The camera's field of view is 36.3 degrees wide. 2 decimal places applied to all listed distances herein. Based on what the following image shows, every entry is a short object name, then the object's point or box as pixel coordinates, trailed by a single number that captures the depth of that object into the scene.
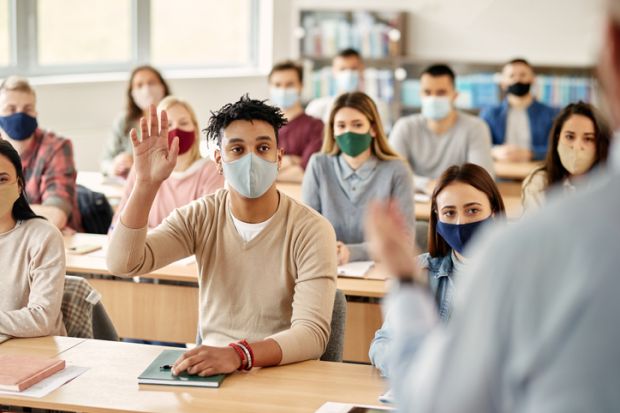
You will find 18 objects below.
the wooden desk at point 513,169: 6.11
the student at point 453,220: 2.71
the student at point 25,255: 2.89
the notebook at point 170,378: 2.38
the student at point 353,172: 4.27
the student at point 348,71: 7.55
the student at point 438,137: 5.67
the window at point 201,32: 8.61
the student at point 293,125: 5.90
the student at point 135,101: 6.25
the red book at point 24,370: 2.34
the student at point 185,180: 4.33
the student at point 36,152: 4.56
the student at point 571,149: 4.30
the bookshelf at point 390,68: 8.48
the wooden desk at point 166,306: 3.57
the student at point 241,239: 2.73
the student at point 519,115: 6.89
